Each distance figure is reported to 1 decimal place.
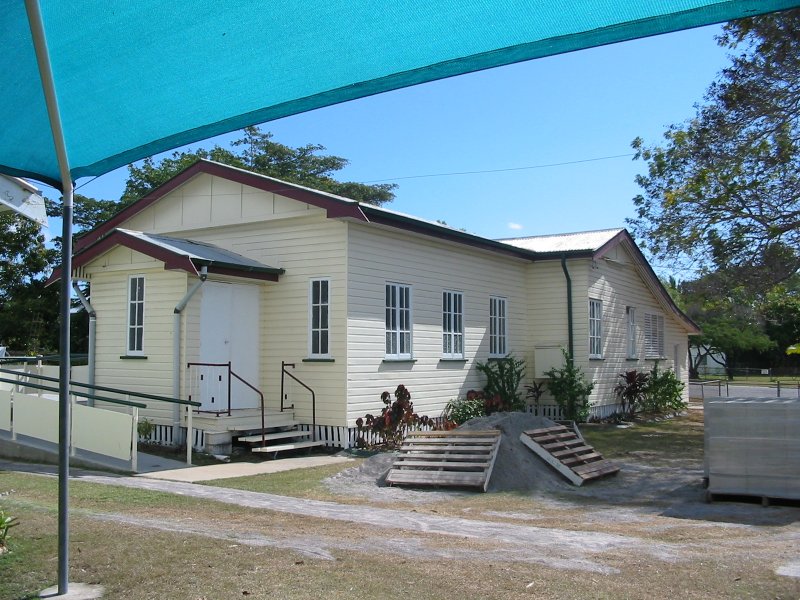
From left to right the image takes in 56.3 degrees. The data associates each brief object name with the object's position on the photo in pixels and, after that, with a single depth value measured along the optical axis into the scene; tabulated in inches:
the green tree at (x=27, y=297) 1050.7
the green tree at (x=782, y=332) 1018.6
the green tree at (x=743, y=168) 596.4
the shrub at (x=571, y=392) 780.6
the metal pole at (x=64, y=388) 191.3
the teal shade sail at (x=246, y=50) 121.8
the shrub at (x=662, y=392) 940.0
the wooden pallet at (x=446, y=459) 450.0
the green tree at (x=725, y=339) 2245.3
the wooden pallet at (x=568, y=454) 477.7
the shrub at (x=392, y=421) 575.8
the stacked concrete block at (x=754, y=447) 386.0
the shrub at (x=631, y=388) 893.2
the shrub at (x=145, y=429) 573.0
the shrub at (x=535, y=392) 805.2
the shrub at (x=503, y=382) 739.4
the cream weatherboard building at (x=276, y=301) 568.1
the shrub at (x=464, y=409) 677.9
